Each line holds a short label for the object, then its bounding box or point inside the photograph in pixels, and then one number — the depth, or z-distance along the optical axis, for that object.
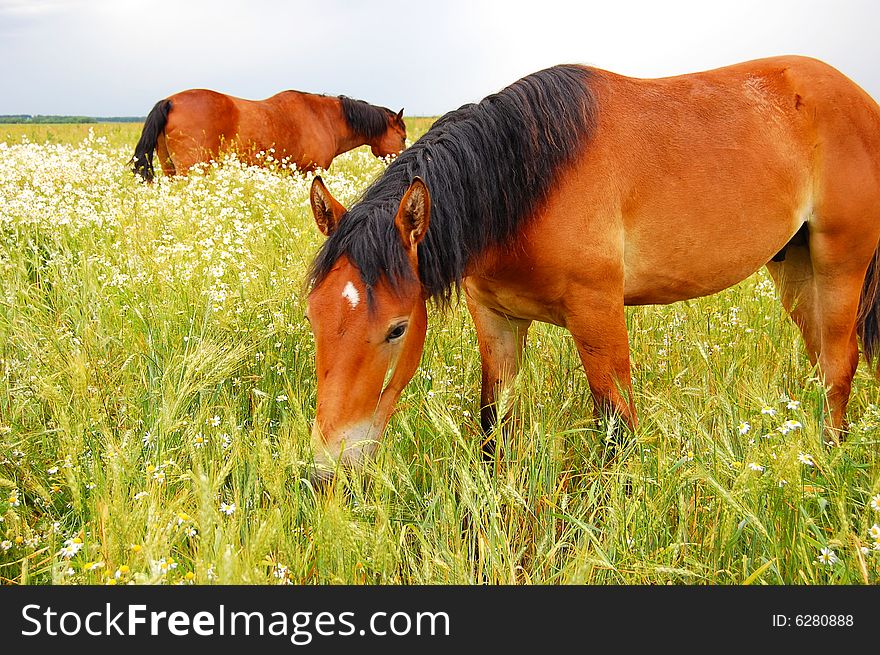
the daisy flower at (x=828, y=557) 1.88
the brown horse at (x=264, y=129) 9.58
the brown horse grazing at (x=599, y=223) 2.39
